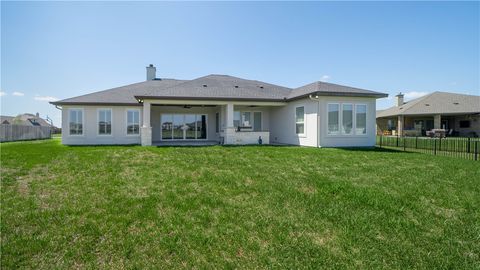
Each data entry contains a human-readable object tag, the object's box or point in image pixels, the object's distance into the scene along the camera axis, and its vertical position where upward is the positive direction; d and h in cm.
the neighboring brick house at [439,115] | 2744 +205
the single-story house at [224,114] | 1434 +122
